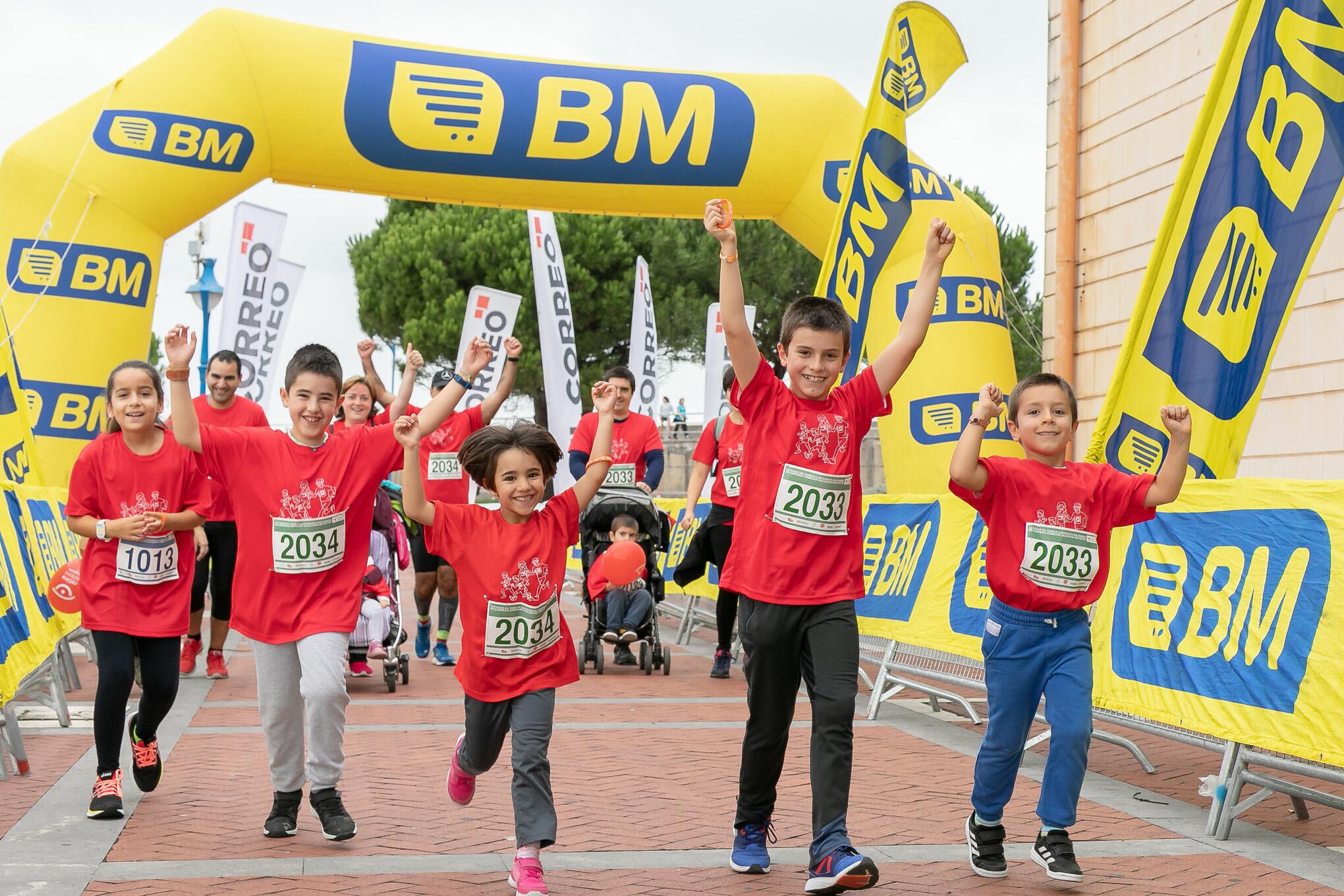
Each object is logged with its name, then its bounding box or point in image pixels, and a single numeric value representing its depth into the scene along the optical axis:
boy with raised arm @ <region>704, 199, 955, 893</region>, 4.41
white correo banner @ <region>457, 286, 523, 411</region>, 16.70
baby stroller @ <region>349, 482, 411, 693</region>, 9.14
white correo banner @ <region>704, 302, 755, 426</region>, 20.42
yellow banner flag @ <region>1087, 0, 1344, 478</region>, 6.16
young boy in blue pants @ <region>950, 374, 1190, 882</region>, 4.50
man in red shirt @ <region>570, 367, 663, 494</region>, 10.24
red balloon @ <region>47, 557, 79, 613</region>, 6.77
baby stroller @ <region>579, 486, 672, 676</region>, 10.19
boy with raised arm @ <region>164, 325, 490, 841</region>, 4.91
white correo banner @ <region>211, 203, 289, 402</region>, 14.74
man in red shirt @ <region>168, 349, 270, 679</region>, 8.86
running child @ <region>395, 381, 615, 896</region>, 4.49
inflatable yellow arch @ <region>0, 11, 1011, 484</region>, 10.34
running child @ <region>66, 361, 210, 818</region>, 5.47
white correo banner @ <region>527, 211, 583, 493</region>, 16.23
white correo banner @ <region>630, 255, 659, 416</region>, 20.95
